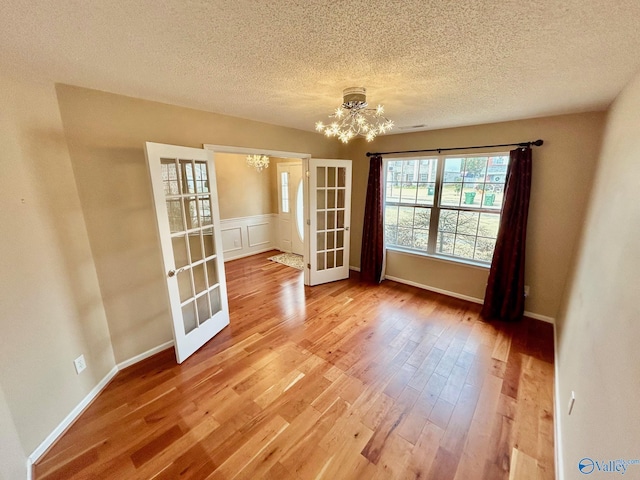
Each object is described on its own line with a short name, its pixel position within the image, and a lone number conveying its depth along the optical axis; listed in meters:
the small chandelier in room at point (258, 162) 5.02
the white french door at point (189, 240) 2.04
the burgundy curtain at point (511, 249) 2.75
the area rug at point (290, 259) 4.92
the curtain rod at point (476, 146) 2.67
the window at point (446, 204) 3.17
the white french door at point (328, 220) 3.66
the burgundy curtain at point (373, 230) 3.81
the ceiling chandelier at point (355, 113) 1.82
